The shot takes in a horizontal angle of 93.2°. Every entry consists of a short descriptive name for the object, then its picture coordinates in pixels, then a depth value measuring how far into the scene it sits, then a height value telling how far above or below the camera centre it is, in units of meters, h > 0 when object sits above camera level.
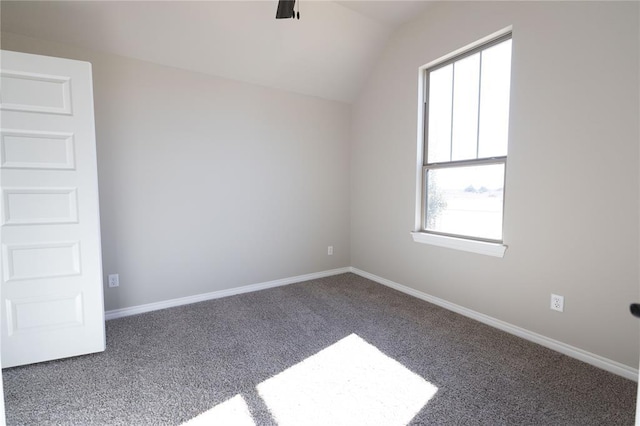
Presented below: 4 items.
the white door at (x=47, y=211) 1.96 -0.08
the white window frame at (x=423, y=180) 2.54 +0.19
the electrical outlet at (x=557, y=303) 2.19 -0.77
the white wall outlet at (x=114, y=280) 2.79 -0.75
